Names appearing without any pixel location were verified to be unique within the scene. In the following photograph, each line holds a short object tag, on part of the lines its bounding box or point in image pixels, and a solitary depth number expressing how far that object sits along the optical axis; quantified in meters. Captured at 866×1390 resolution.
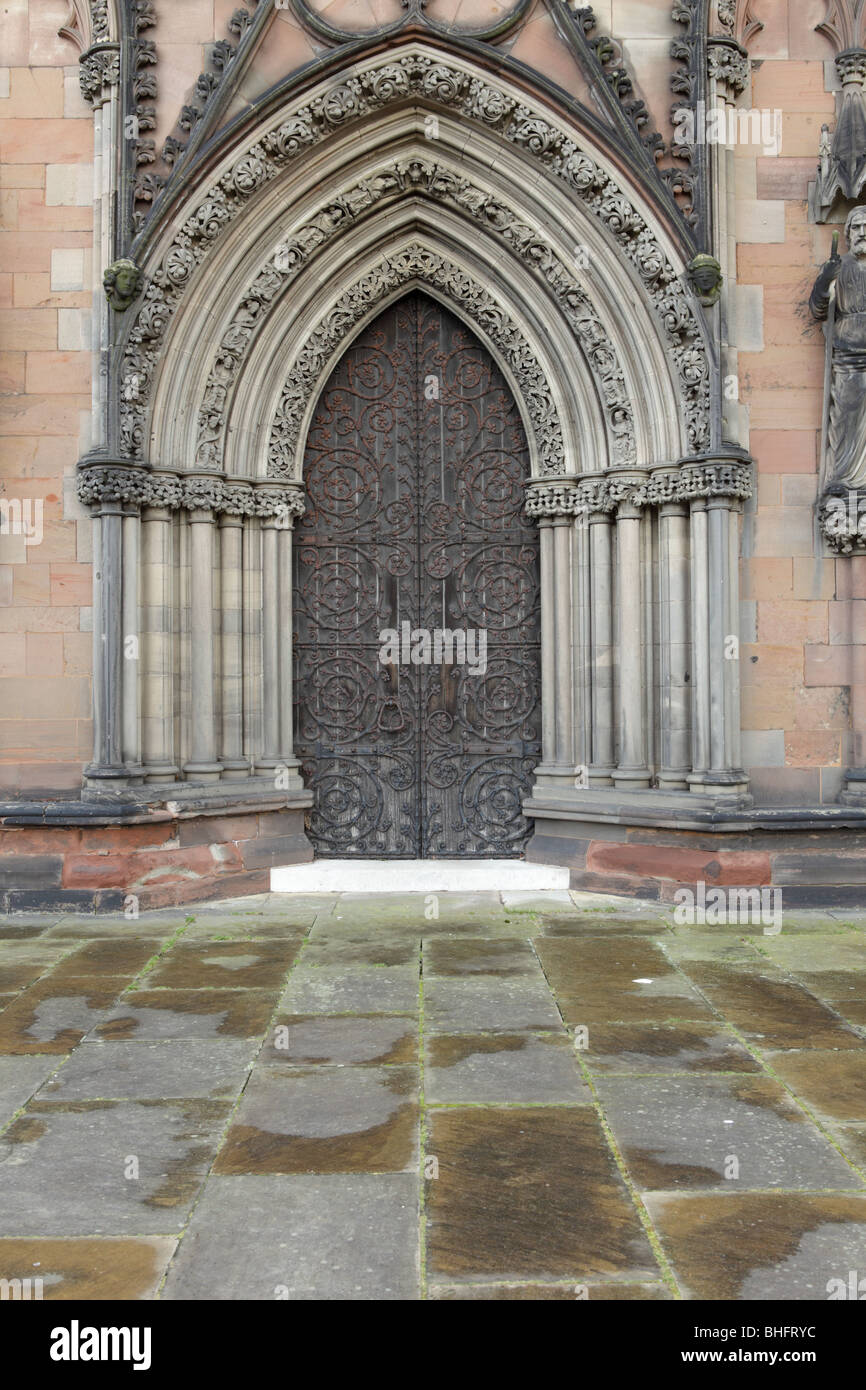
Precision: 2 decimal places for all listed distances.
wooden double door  8.94
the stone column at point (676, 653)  8.12
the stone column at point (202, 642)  8.30
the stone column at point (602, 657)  8.48
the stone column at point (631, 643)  8.29
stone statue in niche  7.68
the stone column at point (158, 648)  8.10
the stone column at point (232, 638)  8.48
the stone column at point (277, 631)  8.58
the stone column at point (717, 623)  7.83
